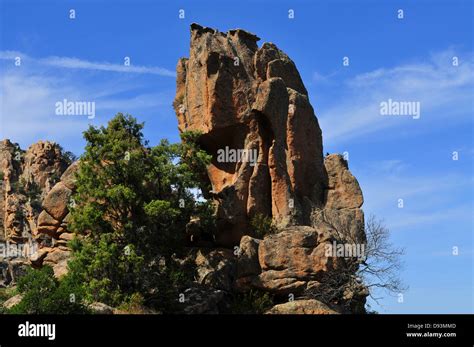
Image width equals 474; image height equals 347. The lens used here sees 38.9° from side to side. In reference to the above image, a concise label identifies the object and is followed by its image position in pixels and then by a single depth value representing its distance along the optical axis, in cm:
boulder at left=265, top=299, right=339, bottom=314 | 3600
